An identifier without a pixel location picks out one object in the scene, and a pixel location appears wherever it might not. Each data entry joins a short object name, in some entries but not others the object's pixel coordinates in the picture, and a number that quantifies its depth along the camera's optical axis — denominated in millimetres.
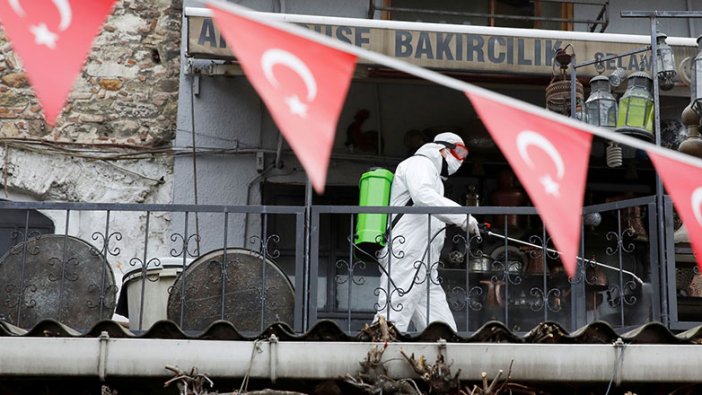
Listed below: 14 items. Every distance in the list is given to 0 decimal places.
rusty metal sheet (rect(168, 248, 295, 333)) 19578
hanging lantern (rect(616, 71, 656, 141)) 20766
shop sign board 22703
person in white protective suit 20031
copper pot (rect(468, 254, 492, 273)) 23203
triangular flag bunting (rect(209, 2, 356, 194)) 12680
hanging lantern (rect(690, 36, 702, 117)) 19797
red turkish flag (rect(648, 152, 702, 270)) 13992
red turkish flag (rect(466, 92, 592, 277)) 13453
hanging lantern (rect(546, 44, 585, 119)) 21984
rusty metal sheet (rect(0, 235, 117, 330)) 19859
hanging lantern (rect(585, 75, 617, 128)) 21172
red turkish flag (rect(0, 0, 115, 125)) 12898
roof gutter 17937
